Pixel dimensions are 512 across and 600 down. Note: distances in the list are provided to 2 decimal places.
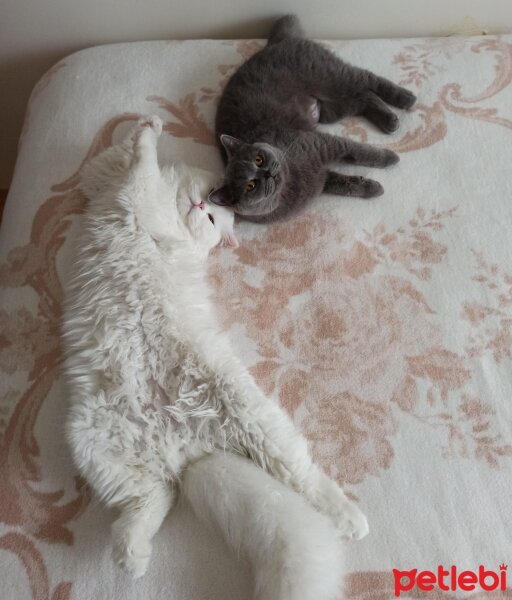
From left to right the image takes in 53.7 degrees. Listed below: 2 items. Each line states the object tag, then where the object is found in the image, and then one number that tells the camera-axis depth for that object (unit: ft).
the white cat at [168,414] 2.82
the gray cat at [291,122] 3.92
